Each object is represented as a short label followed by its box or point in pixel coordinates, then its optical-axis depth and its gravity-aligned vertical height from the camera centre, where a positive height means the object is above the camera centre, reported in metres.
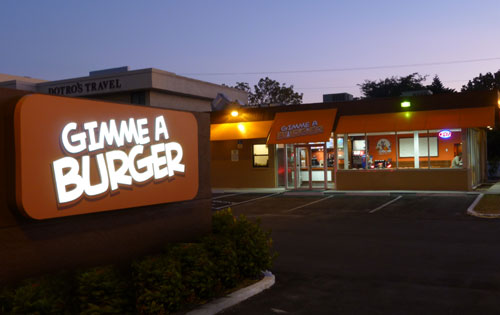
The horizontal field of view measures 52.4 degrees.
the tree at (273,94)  69.06 +9.66
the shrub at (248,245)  8.29 -1.35
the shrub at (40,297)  5.42 -1.40
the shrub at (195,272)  7.00 -1.48
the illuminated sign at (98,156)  5.94 +0.17
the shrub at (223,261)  7.60 -1.46
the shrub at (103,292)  6.04 -1.51
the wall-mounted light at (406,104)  25.23 +2.79
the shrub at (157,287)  6.39 -1.54
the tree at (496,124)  36.88 +2.09
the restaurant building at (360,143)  24.31 +0.98
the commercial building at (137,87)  42.25 +7.03
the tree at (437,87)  59.25 +8.70
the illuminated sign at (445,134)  24.48 +1.22
